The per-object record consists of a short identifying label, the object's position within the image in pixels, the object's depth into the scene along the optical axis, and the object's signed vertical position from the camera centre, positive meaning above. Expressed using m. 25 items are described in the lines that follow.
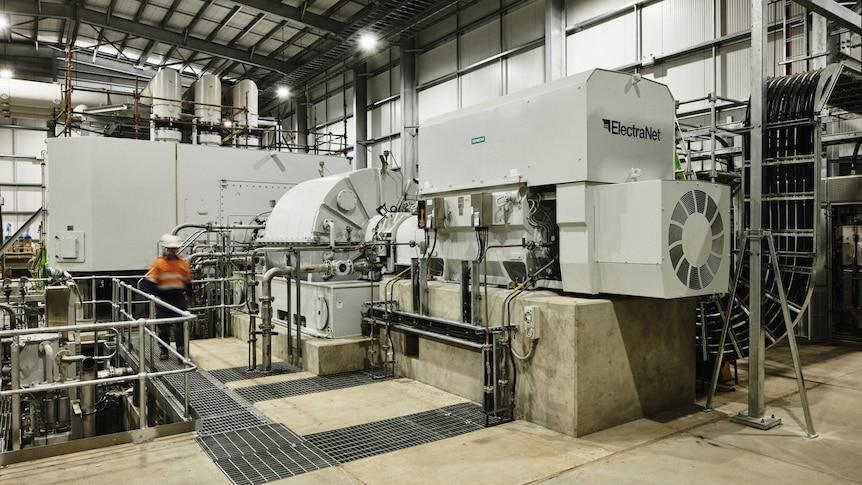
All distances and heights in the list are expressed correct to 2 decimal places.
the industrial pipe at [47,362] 5.01 -1.05
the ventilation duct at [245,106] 12.65 +3.05
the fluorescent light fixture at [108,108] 10.50 +2.54
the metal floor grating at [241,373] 6.14 -1.44
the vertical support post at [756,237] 4.38 +0.01
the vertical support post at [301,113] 19.06 +4.24
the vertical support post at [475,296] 4.86 -0.47
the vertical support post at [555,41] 10.34 +3.57
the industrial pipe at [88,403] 4.97 -1.40
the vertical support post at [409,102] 13.88 +3.38
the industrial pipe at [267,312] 6.24 -0.77
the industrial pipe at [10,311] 6.29 -0.75
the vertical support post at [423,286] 5.55 -0.44
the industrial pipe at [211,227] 8.60 +0.23
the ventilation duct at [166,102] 11.15 +2.74
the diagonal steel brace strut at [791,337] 4.18 -0.73
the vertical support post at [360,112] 16.06 +3.60
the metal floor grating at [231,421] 4.39 -1.42
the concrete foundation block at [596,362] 4.14 -0.96
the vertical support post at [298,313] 6.30 -0.78
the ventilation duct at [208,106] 11.69 +2.84
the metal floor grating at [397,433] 3.97 -1.44
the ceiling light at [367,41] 12.19 +4.24
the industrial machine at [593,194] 4.13 +0.35
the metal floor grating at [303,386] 5.43 -1.44
